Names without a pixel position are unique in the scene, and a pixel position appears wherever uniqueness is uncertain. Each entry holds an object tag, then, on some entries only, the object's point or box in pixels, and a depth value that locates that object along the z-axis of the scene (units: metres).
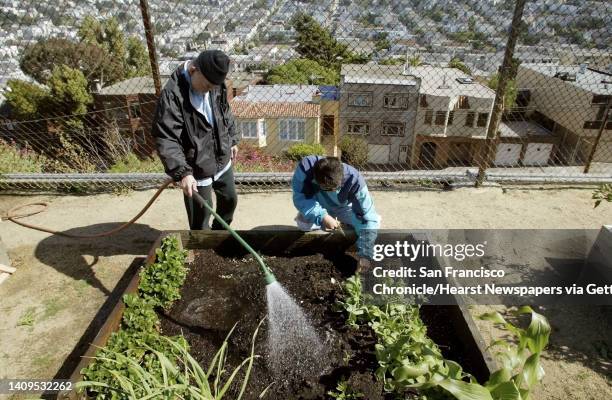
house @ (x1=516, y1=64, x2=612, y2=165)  17.77
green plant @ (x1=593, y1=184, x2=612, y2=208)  2.48
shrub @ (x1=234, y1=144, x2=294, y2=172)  5.25
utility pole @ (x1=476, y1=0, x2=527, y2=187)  3.65
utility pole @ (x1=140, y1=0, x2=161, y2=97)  3.77
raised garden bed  2.07
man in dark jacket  2.54
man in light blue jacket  2.71
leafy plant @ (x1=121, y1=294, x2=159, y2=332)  2.27
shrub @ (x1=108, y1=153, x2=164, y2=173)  4.96
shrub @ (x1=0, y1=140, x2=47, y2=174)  4.83
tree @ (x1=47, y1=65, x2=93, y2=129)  21.56
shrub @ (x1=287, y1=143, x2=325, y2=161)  9.23
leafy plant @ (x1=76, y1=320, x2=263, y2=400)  1.68
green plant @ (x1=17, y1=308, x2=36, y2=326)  2.82
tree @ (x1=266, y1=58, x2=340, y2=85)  12.70
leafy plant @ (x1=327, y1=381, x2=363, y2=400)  1.92
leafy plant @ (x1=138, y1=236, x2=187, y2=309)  2.54
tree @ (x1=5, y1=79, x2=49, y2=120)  21.64
